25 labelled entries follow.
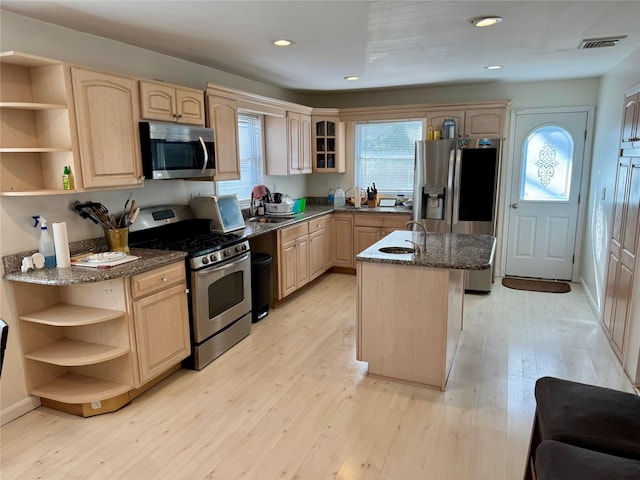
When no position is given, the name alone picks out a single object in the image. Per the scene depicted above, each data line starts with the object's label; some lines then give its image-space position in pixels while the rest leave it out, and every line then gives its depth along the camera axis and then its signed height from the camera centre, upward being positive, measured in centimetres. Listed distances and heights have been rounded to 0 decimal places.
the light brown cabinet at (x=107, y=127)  254 +27
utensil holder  293 -46
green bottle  254 -4
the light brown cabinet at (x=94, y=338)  256 -105
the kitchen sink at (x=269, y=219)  451 -53
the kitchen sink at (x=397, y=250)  305 -58
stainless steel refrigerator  463 -21
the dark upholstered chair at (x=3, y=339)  152 -59
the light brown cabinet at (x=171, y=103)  295 +49
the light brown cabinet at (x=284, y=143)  498 +31
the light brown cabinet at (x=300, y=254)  434 -93
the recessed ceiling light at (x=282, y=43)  311 +92
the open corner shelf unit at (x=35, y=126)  242 +26
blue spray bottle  259 -44
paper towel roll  255 -43
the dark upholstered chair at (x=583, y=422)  157 -99
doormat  497 -140
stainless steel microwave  298 +14
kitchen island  275 -94
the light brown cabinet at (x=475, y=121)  484 +53
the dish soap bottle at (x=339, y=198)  587 -40
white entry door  505 -30
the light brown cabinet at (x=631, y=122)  319 +34
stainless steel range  310 -77
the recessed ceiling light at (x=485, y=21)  263 +91
